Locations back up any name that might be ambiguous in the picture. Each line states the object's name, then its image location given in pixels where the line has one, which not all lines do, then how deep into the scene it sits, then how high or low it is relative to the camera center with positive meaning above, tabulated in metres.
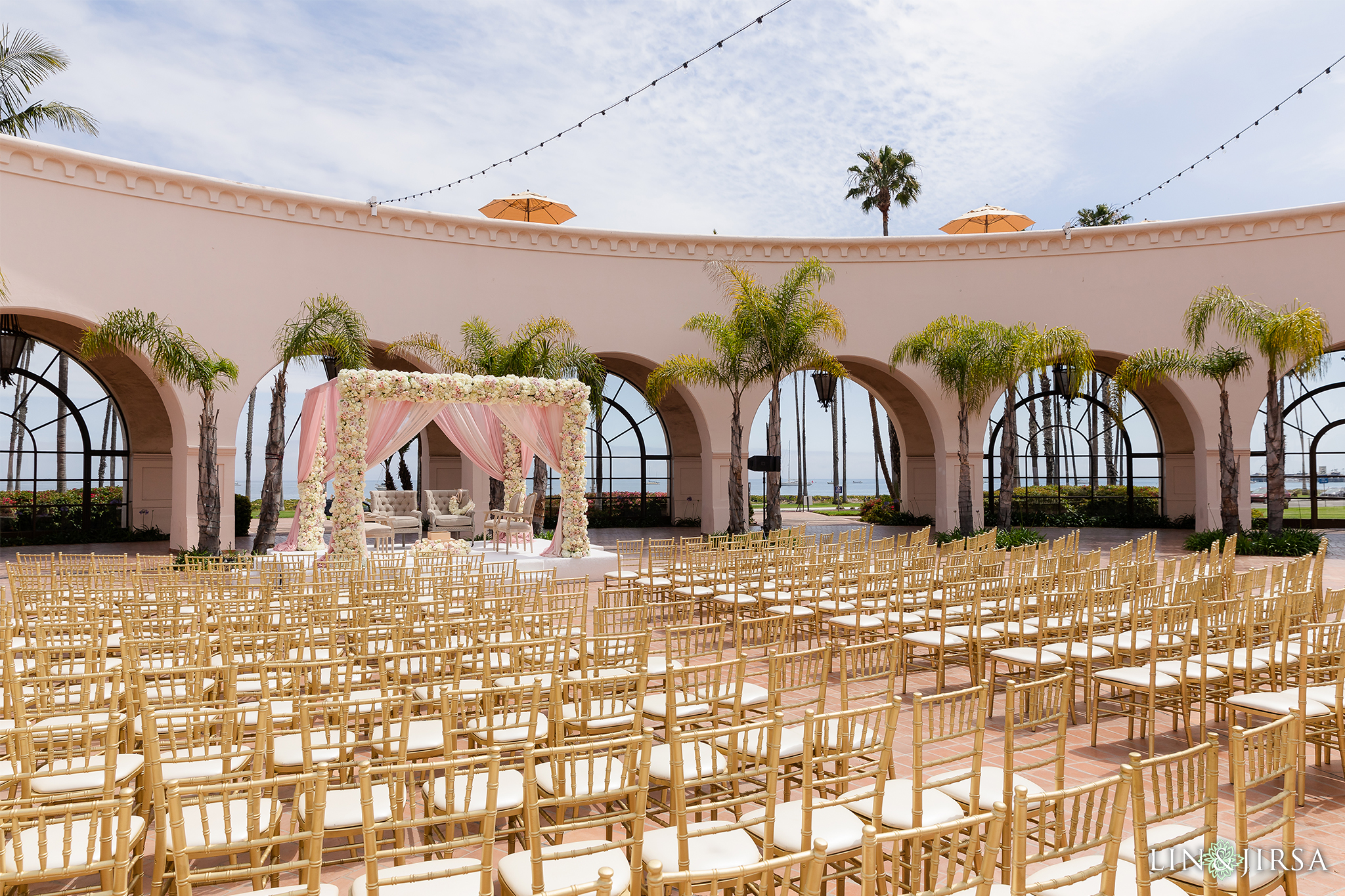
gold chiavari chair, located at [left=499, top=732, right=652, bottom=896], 2.54 -1.14
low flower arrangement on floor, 12.67 -1.15
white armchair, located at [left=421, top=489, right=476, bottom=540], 17.94 -0.96
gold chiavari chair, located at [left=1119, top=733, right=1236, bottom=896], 2.40 -1.11
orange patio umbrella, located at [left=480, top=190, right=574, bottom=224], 20.08 +5.78
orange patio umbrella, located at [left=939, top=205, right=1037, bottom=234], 21.56 +5.74
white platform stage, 13.43 -1.46
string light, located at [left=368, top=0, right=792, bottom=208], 11.85 +5.83
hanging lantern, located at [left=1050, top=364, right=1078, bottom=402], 17.56 +1.63
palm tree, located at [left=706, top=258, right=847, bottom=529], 17.19 +2.71
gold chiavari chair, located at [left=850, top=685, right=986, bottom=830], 3.03 -1.16
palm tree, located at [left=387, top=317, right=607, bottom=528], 16.73 +2.18
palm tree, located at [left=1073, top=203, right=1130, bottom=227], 32.84 +8.88
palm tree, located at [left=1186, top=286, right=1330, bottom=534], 14.94 +2.00
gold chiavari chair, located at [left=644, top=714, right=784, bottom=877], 2.73 -1.22
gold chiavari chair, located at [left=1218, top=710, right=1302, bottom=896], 2.52 -1.12
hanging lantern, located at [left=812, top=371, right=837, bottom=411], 18.81 +1.65
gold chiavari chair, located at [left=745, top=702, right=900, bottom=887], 2.83 -1.19
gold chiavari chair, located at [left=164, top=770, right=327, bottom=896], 2.33 -1.13
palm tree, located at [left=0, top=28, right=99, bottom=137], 16.56 +7.57
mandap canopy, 12.40 +0.65
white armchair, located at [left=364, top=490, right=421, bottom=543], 17.61 -0.91
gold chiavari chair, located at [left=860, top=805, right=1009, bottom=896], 2.11 -1.22
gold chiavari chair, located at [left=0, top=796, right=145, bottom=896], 2.51 -1.18
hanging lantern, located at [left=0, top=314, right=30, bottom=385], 15.84 +2.16
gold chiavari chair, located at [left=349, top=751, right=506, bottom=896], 2.37 -1.13
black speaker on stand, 18.20 +0.00
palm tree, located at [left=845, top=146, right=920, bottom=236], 29.39 +9.36
